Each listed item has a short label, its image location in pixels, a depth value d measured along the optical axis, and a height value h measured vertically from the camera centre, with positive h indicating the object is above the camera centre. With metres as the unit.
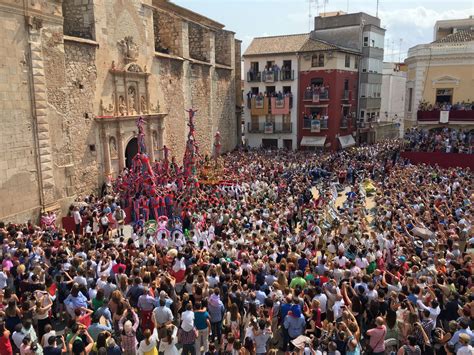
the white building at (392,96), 49.12 +1.09
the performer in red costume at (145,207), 14.71 -3.65
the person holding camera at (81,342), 5.75 -3.37
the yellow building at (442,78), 28.50 +1.94
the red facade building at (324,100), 34.00 +0.42
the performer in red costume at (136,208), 14.91 -3.71
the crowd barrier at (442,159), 24.77 -3.34
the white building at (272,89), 35.19 +1.42
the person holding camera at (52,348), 5.74 -3.39
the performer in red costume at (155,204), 14.70 -3.52
